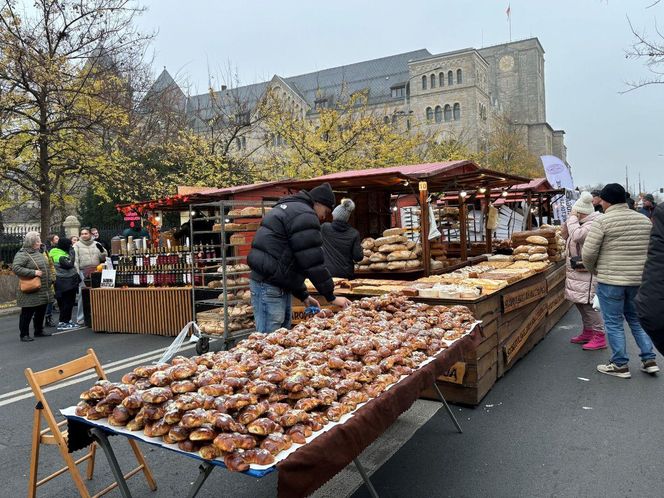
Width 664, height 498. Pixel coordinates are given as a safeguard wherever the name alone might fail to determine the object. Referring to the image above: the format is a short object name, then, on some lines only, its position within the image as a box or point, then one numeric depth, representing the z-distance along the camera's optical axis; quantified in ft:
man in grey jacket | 17.16
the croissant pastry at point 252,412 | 7.26
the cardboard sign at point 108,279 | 30.63
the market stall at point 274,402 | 6.82
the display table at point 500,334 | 15.72
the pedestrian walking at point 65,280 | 31.53
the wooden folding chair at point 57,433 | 9.23
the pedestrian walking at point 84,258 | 33.50
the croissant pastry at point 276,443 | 6.73
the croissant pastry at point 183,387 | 7.94
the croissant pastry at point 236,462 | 6.45
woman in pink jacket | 21.72
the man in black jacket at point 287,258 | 14.89
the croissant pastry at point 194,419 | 6.95
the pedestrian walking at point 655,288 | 8.91
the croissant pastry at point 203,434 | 6.83
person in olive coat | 28.50
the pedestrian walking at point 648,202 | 41.93
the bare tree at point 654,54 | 32.65
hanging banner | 50.81
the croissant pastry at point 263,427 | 6.99
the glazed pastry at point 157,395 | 7.59
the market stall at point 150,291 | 28.02
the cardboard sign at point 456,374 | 15.71
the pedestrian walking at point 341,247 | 23.70
